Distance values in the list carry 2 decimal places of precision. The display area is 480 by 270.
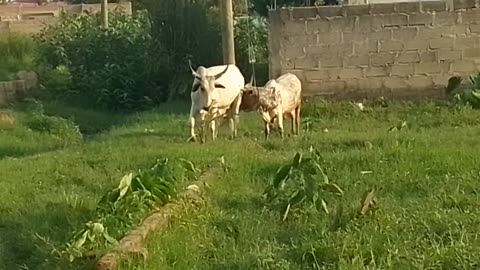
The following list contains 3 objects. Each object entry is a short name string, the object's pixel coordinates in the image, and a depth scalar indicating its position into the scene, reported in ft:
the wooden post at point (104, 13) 75.35
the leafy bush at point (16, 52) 76.52
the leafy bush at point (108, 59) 59.72
